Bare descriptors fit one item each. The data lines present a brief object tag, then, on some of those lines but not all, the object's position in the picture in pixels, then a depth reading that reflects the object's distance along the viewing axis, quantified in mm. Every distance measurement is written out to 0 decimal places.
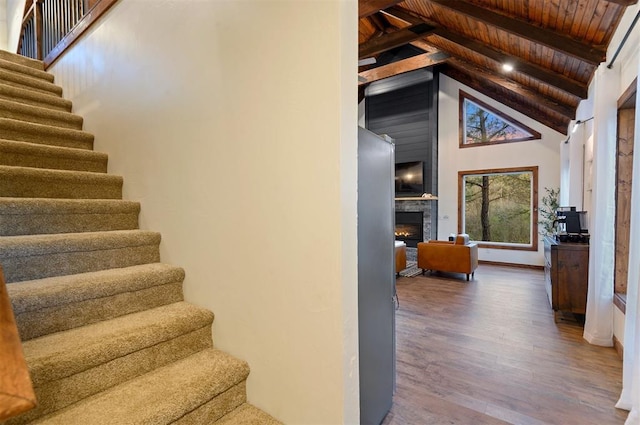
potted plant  5973
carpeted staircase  1149
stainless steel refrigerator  1510
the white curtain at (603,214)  2699
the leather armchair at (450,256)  5102
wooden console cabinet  3238
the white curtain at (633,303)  1789
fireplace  7672
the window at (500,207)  6535
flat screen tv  7745
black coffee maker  3475
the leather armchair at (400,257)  5301
